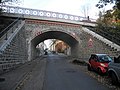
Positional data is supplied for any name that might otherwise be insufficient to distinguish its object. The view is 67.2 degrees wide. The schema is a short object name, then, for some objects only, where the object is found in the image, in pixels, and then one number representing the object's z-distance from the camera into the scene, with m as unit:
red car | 6.35
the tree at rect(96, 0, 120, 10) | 4.81
